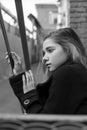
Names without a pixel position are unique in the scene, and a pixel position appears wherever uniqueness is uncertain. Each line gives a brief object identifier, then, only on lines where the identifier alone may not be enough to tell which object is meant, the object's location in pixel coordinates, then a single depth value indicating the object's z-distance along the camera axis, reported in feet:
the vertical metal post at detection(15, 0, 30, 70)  3.38
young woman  2.69
